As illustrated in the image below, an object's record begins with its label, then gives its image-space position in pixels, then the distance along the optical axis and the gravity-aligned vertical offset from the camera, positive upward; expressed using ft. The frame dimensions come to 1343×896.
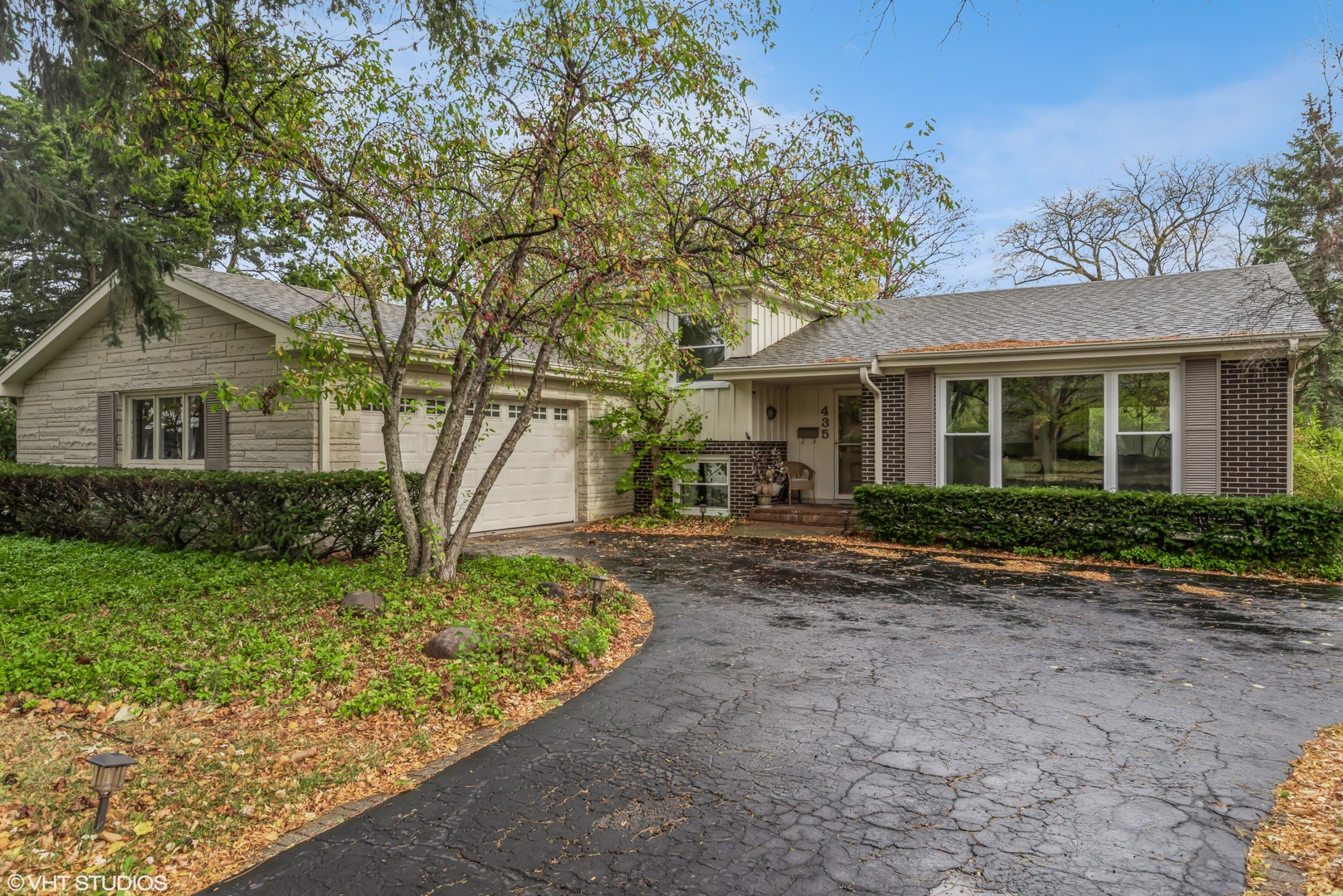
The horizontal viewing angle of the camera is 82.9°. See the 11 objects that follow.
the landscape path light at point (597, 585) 21.08 -3.84
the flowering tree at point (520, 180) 20.92 +7.80
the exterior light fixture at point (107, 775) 9.61 -4.18
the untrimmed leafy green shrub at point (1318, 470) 42.16 -1.28
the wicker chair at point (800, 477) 48.16 -1.92
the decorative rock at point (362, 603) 19.66 -4.08
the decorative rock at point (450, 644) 16.70 -4.38
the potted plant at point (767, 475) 46.83 -1.74
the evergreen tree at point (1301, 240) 61.00 +19.07
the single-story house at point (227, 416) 33.04 +1.68
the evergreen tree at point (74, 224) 26.66 +15.57
